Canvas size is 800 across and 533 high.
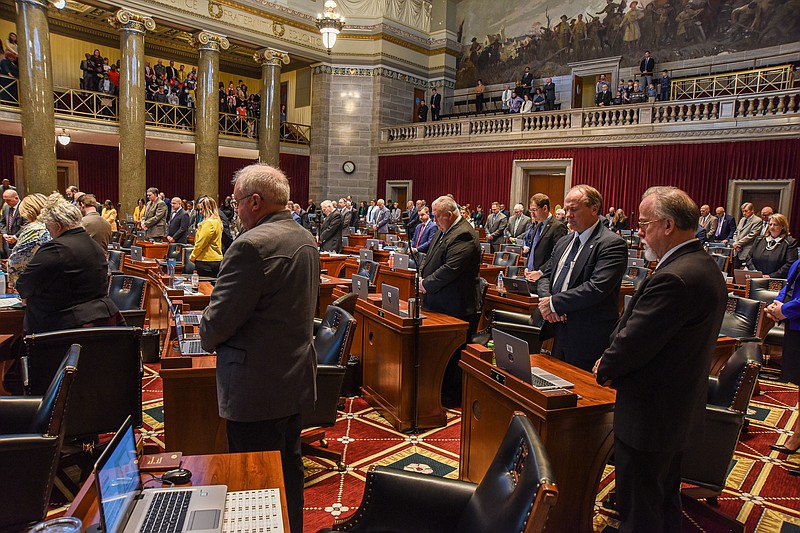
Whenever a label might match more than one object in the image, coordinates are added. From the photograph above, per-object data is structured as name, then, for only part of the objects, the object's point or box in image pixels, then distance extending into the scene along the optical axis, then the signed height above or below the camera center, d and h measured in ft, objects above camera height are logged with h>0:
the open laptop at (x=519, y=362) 7.26 -1.84
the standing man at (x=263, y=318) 6.03 -1.15
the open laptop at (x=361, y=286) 13.91 -1.69
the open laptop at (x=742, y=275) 18.76 -1.38
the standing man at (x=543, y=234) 16.43 -0.24
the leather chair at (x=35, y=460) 6.19 -2.81
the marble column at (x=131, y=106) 41.63 +7.53
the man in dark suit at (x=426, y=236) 21.40 -0.61
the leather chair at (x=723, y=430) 7.82 -2.72
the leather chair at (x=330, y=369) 9.41 -2.53
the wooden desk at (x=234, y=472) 4.61 -2.37
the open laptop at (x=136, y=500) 3.67 -2.26
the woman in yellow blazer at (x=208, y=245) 17.90 -1.08
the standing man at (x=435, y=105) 58.10 +11.83
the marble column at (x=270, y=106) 51.08 +9.83
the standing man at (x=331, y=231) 25.58 -0.67
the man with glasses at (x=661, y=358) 5.98 -1.38
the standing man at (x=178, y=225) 29.78 -0.80
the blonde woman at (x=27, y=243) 10.79 -0.76
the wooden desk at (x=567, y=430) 6.86 -2.58
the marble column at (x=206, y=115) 46.44 +7.84
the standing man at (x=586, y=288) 9.03 -0.99
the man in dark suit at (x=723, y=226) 35.50 +0.39
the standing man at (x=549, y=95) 49.47 +11.54
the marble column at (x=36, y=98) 36.04 +6.89
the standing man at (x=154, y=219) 32.55 -0.56
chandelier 36.58 +12.31
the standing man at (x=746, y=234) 28.11 -0.03
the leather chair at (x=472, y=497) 4.01 -2.49
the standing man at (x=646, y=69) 46.44 +13.12
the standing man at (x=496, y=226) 38.27 -0.23
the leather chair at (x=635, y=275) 18.69 -1.63
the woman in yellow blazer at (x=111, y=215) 33.21 -0.45
